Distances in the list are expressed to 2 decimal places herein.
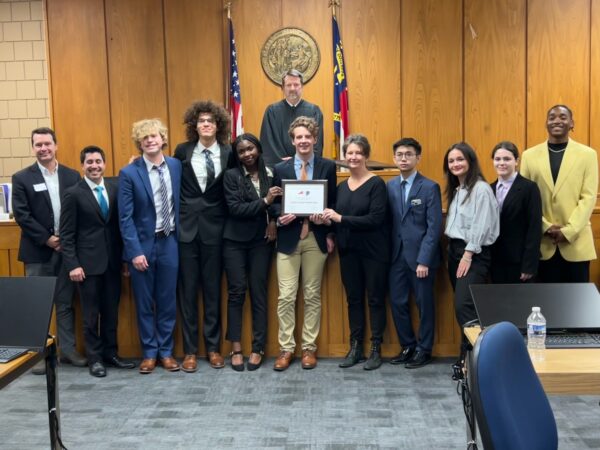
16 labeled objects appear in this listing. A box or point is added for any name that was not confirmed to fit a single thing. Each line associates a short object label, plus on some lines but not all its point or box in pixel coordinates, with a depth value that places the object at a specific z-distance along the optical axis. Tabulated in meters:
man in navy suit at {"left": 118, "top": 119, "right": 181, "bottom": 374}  4.40
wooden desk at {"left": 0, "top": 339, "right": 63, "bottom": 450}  2.48
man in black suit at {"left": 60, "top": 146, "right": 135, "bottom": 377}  4.42
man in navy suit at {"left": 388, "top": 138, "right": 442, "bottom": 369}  4.44
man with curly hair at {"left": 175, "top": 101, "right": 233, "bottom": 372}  4.54
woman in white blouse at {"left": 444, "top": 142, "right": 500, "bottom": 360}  4.17
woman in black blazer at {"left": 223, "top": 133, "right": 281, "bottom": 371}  4.45
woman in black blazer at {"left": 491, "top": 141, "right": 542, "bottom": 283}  4.22
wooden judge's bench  4.72
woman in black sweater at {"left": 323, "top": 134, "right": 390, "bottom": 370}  4.45
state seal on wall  6.56
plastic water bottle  2.54
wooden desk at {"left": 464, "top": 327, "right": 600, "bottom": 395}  2.24
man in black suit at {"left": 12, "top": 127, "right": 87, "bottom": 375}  4.55
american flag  6.45
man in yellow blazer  4.38
